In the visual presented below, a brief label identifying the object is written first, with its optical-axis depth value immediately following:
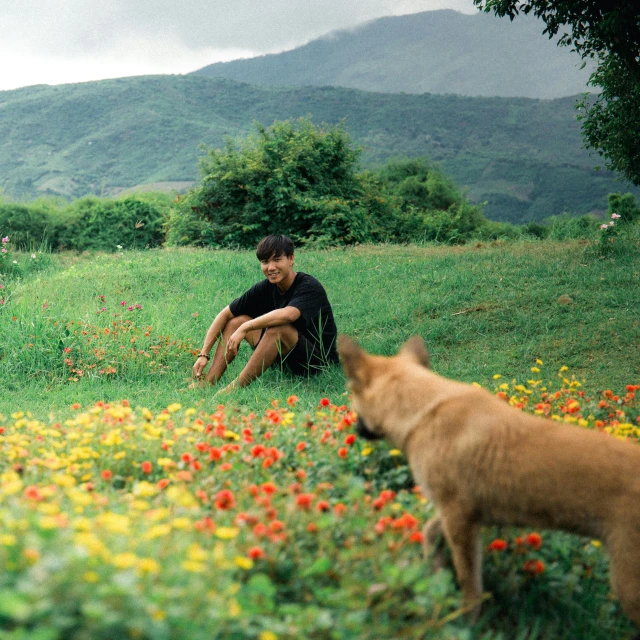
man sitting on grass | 6.48
